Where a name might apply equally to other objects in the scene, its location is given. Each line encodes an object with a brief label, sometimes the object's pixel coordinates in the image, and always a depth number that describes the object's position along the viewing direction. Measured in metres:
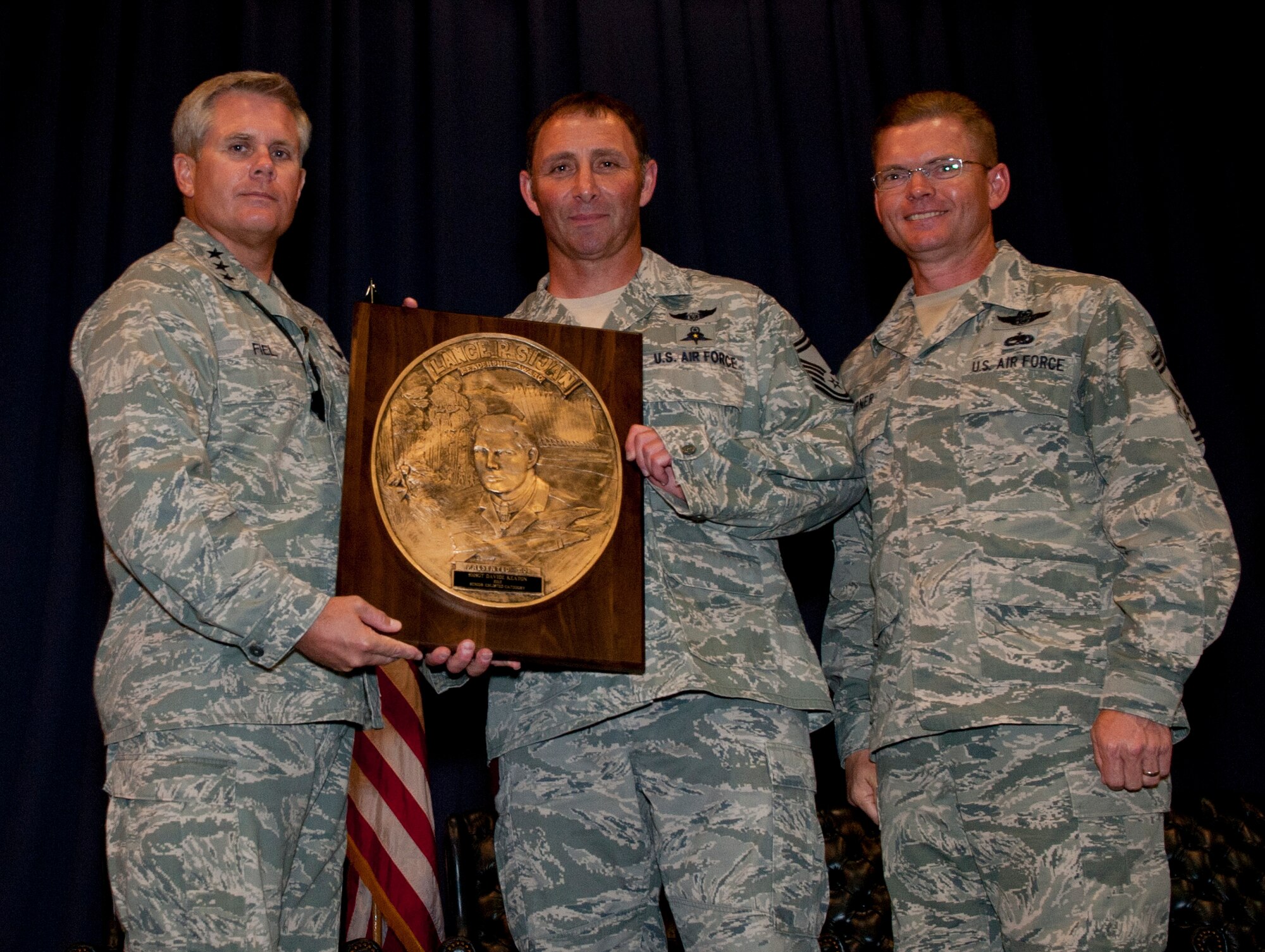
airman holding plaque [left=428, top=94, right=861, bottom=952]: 2.01
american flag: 3.01
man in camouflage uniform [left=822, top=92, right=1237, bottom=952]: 2.01
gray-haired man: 1.78
